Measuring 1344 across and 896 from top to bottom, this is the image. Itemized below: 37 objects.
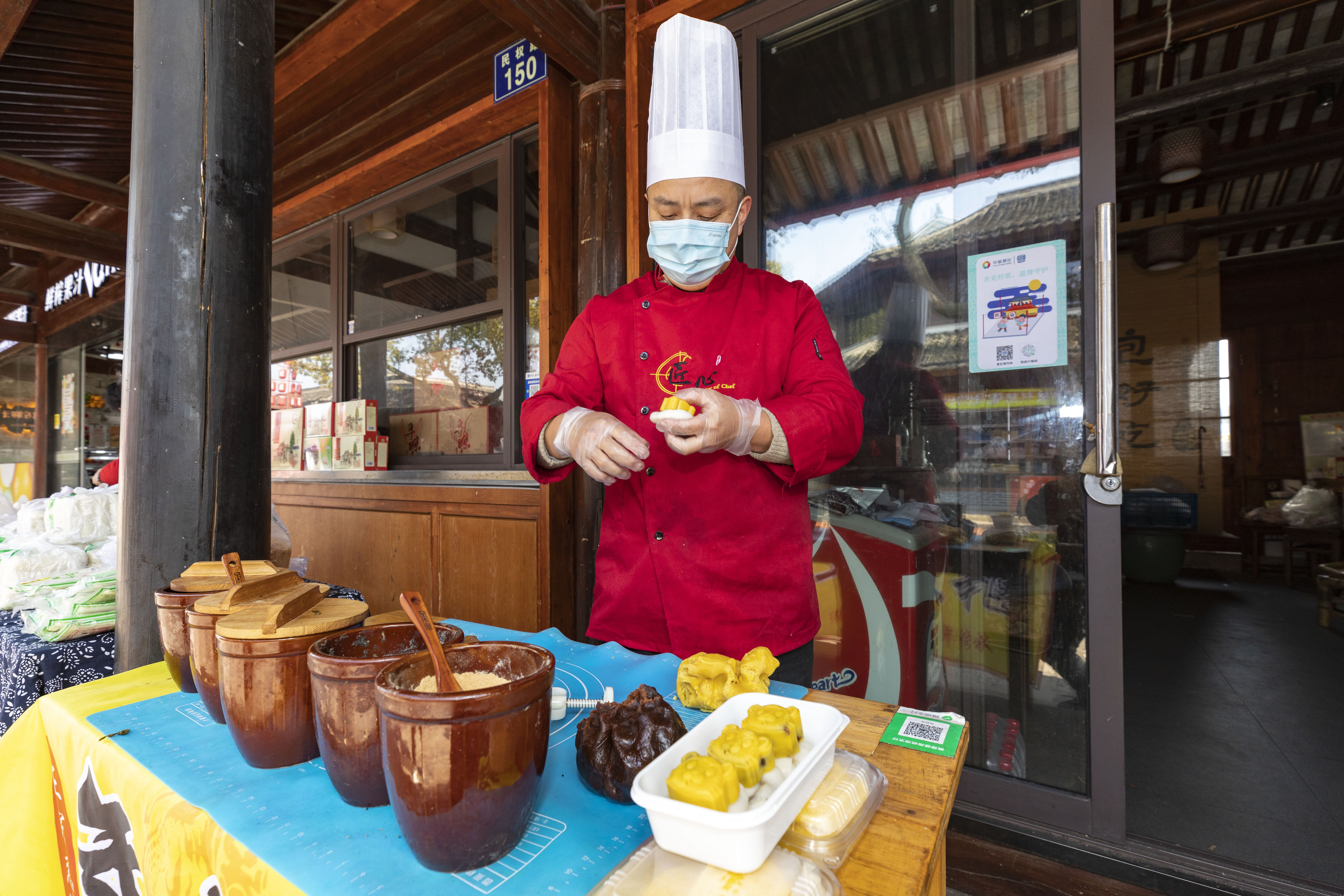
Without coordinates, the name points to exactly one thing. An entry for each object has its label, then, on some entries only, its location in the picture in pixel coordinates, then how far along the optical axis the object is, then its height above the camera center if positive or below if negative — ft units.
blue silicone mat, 1.78 -1.29
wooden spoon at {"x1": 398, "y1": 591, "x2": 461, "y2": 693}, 1.92 -0.66
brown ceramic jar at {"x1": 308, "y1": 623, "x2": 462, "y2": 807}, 1.97 -0.92
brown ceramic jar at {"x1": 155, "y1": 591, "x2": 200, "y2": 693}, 3.09 -0.95
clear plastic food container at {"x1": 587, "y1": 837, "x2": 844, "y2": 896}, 1.57 -1.17
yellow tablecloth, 2.05 -1.53
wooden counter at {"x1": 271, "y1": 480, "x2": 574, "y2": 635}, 10.10 -1.91
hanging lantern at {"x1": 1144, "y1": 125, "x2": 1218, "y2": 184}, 16.92 +8.56
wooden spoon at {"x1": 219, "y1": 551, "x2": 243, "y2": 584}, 3.06 -0.60
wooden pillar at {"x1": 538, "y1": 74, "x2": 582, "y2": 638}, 9.61 +2.58
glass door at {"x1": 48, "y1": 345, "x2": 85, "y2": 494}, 26.99 +1.71
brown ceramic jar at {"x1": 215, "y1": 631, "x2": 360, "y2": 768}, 2.28 -0.96
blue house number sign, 9.81 +6.53
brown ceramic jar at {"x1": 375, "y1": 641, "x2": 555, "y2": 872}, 1.66 -0.91
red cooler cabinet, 7.27 -2.24
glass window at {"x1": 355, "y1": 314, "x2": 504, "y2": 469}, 12.08 +1.39
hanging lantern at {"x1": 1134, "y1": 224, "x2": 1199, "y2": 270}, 23.50 +8.14
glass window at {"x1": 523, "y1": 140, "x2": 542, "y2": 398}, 11.39 +3.72
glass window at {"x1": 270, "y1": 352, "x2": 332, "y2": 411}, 15.87 +2.00
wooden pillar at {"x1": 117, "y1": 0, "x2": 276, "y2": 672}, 4.28 +1.09
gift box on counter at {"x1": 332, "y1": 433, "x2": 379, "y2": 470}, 13.30 +0.01
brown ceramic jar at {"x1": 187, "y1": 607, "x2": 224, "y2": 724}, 2.67 -0.94
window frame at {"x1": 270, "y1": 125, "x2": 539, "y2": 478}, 11.34 +3.02
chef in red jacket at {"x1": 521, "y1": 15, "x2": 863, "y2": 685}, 4.37 +0.44
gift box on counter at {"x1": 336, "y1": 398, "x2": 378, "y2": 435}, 13.34 +0.80
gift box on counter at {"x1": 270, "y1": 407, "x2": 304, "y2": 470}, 15.20 +0.37
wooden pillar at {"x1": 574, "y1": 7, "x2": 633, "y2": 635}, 8.61 +3.84
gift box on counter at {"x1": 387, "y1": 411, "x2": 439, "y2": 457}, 13.17 +0.41
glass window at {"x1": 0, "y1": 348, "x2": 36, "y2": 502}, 29.66 +2.05
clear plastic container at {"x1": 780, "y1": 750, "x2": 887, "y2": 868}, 1.85 -1.21
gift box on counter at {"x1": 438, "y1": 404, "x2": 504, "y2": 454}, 11.98 +0.47
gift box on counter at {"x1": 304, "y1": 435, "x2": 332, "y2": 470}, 14.19 -0.01
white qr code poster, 6.54 +1.60
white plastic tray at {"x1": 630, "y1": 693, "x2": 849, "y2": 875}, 1.53 -1.01
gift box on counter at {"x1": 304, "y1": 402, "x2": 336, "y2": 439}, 14.11 +0.82
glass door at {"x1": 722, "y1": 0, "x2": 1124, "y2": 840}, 6.42 +1.23
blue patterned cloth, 4.47 -1.63
